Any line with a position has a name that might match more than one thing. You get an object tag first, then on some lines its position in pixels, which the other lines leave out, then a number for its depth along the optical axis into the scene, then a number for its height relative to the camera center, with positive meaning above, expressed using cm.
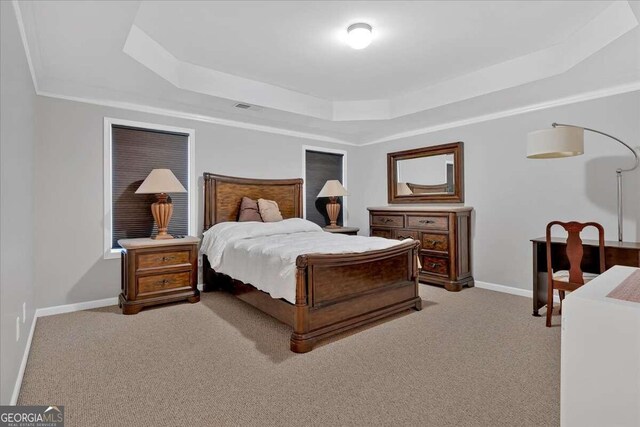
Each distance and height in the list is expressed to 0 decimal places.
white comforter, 274 -31
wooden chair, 283 -47
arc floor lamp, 297 +64
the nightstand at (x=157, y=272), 334 -60
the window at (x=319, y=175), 547 +65
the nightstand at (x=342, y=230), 491 -24
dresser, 423 -34
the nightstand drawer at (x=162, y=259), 341 -47
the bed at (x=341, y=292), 257 -70
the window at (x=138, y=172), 371 +48
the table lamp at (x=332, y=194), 521 +30
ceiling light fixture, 265 +143
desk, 289 -42
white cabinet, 81 -38
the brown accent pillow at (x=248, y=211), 443 +4
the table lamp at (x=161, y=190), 356 +25
